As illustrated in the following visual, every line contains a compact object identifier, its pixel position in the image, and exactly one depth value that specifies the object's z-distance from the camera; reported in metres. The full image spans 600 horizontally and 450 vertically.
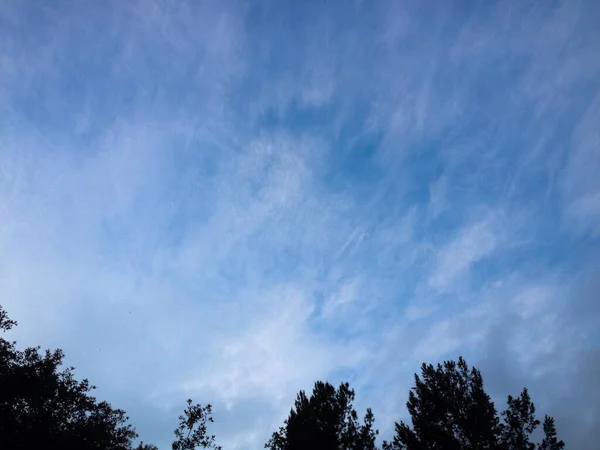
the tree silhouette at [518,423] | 33.75
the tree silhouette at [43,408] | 34.35
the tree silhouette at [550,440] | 34.34
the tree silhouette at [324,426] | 36.78
